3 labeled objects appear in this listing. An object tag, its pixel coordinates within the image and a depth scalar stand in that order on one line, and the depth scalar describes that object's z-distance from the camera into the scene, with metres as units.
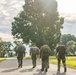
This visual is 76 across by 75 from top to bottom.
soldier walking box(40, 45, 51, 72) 21.38
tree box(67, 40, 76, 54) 136.38
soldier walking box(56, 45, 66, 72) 21.05
